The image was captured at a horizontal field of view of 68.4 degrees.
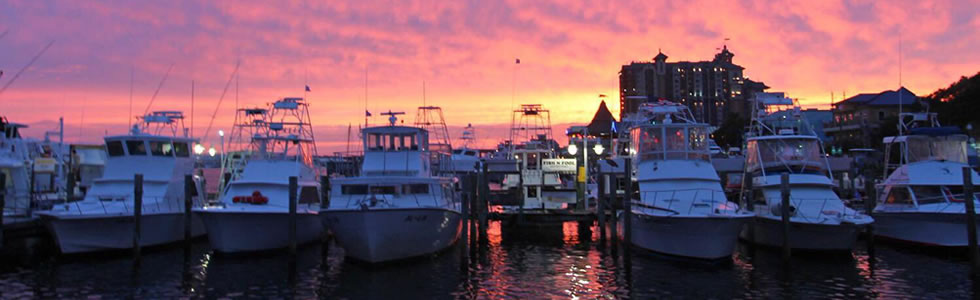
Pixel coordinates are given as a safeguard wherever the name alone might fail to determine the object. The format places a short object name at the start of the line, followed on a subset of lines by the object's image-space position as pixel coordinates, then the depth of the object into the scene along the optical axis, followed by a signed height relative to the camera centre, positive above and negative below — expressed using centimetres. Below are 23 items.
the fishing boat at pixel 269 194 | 2570 -61
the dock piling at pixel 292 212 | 2223 -103
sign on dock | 3531 +66
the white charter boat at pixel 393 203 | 2277 -86
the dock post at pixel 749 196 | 2703 -73
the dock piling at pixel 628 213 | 2329 -119
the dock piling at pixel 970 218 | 2167 -130
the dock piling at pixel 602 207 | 2815 -117
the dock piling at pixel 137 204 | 2461 -86
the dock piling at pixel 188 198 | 2648 -69
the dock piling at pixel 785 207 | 2308 -100
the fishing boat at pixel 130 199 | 2531 -75
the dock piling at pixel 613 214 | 2648 -136
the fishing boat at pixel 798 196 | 2481 -73
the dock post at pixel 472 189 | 2843 -47
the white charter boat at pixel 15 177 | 2958 +14
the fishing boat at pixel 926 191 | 2575 -59
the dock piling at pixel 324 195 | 2491 -64
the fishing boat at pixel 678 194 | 2303 -62
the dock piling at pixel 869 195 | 2849 -78
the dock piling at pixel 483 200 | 2684 -85
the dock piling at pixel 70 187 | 3076 -30
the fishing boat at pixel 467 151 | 6324 +280
